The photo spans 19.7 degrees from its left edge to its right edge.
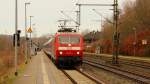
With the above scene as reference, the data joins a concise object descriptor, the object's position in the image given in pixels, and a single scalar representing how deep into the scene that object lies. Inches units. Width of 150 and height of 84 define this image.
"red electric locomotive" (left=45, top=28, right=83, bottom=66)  1396.4
